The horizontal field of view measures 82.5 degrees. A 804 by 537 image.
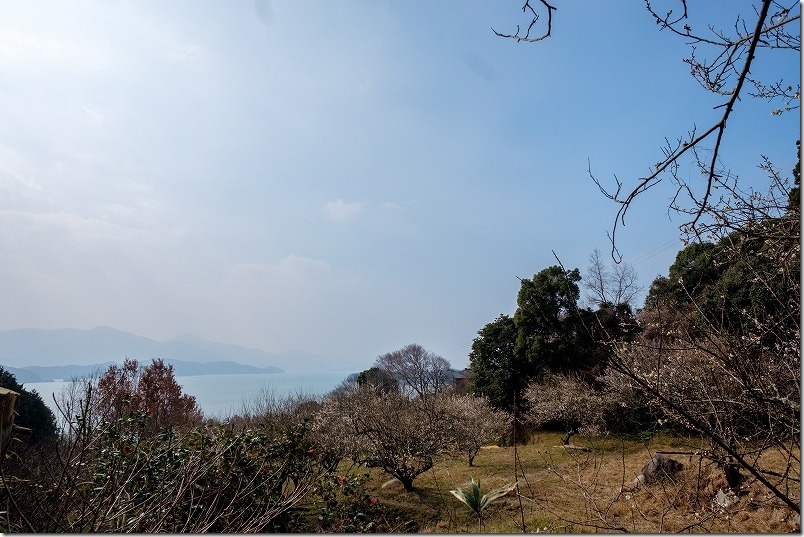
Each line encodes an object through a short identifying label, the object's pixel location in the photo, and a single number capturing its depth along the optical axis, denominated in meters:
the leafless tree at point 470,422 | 9.15
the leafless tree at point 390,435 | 7.23
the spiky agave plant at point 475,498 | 4.63
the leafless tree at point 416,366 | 25.42
